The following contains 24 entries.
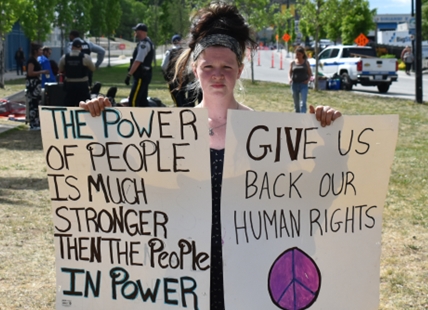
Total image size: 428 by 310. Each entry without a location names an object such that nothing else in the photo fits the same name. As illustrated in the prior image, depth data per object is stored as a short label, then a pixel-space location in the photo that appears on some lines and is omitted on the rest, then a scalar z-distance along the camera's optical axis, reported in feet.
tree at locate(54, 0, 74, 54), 147.23
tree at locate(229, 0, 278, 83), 104.94
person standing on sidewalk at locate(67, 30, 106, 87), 45.42
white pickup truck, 84.23
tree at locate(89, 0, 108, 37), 183.21
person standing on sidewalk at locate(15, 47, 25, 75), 135.54
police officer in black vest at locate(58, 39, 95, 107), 40.47
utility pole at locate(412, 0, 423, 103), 63.05
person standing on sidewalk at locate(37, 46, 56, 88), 48.17
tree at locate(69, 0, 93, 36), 157.79
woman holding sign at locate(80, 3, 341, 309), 9.78
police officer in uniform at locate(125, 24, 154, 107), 42.52
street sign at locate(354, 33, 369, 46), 137.61
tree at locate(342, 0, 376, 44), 165.27
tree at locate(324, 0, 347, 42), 85.51
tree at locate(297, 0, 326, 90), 86.07
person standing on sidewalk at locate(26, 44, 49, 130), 44.68
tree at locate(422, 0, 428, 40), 179.42
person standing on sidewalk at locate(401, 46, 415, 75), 124.16
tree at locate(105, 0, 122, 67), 195.21
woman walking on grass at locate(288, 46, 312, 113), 51.80
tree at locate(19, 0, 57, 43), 114.62
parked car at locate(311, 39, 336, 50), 233.86
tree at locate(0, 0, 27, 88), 79.51
